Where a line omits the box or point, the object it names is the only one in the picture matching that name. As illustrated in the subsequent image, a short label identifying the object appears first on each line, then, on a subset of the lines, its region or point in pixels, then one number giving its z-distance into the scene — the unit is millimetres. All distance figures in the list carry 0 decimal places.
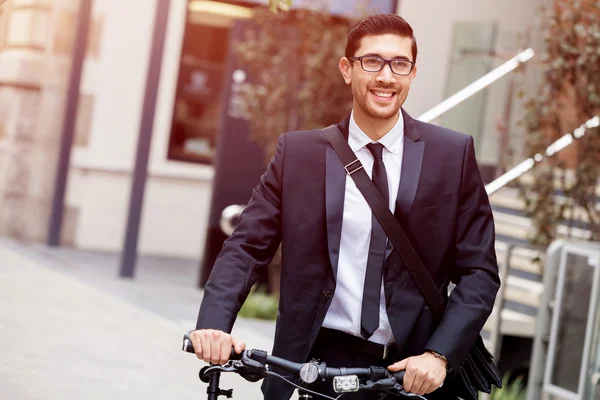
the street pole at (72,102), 18431
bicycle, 3471
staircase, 10039
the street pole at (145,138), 15652
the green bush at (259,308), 13819
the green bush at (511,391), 9768
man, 3913
